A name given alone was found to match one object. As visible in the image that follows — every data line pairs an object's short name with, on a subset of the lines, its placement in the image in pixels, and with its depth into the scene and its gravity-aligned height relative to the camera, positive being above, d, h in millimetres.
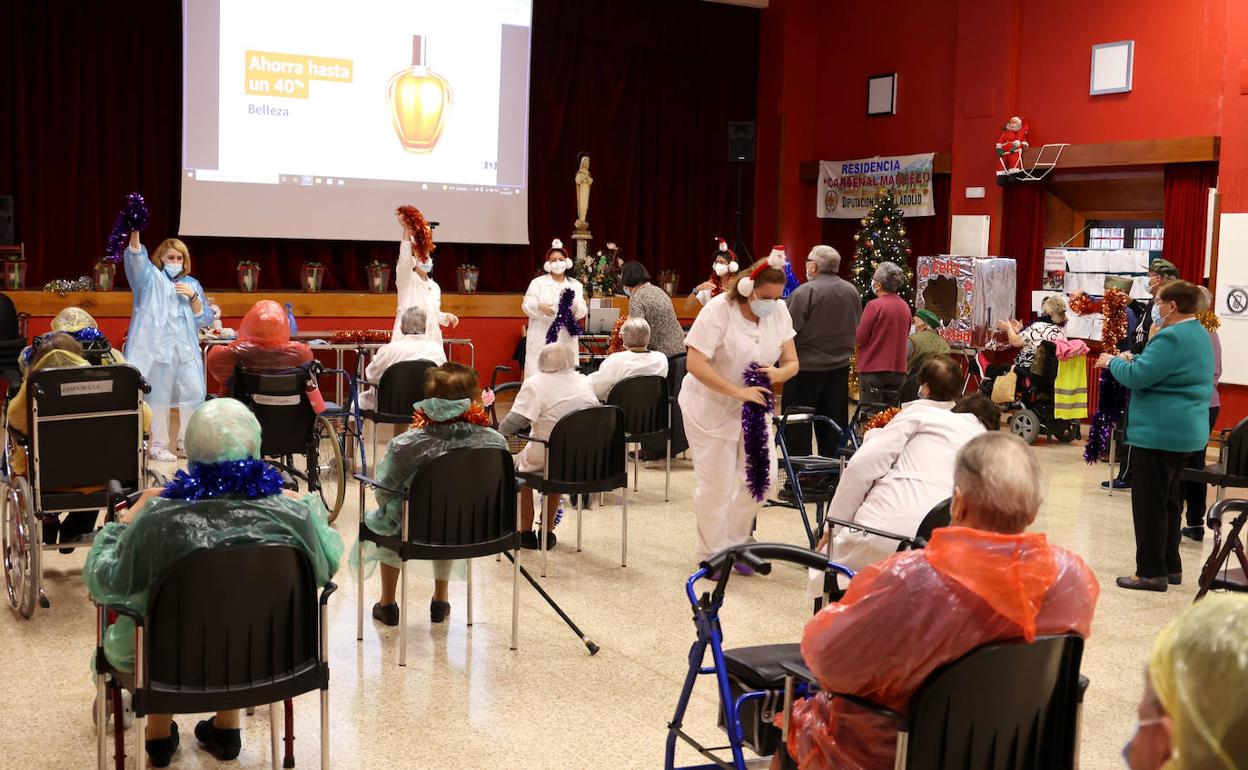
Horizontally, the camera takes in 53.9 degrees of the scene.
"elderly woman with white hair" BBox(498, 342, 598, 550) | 5633 -559
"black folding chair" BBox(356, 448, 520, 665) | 4176 -804
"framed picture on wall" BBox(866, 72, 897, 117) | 12750 +2014
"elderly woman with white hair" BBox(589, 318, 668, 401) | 6840 -447
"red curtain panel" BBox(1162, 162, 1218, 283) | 9805 +658
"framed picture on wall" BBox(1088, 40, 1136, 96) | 10398 +1939
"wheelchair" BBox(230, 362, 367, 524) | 5926 -687
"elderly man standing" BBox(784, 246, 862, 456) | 7102 -306
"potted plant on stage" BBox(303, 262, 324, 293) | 10945 -39
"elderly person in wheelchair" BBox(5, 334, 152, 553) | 4773 -577
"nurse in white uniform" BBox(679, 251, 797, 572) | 5207 -416
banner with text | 12359 +1082
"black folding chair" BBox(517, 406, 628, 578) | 5410 -786
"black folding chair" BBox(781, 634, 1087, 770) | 2250 -789
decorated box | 10969 -80
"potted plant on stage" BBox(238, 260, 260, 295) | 10703 -45
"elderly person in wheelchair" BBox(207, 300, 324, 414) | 5945 -379
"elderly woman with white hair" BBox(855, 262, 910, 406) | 7461 -324
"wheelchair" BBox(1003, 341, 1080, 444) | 9484 -885
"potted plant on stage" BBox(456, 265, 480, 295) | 11812 -21
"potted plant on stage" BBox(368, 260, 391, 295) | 11414 -15
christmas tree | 12141 +438
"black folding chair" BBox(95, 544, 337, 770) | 2807 -850
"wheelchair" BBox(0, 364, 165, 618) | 4574 -730
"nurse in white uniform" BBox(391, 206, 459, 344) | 8078 +59
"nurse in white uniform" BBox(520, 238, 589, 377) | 9164 -174
